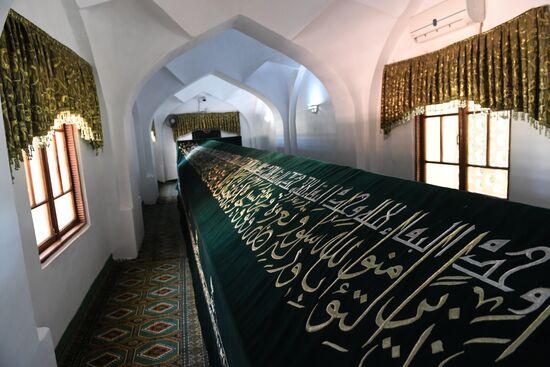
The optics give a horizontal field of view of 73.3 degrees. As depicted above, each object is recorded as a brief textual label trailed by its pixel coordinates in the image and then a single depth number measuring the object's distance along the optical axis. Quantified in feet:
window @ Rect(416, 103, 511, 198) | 12.67
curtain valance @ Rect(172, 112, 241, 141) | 46.60
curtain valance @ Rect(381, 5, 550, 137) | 9.87
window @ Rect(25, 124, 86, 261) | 9.05
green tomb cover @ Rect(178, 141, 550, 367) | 2.18
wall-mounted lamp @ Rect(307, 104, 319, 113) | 27.91
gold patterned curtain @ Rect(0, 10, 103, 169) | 6.59
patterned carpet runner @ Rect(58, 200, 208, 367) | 8.49
